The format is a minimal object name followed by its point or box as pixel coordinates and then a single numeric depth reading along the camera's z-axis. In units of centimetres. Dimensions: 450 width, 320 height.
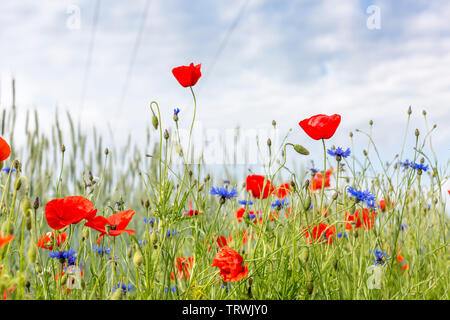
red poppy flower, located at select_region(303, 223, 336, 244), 140
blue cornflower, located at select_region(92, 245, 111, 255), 143
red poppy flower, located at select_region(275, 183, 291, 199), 150
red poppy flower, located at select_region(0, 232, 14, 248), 54
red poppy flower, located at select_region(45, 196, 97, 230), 90
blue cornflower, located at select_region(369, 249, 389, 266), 133
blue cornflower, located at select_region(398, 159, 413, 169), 170
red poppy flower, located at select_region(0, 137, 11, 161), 86
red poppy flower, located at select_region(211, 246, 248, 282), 92
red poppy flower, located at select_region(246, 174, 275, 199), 133
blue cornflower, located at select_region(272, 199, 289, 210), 145
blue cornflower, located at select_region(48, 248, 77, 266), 105
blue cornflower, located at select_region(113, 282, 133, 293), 124
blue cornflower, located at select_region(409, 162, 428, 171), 145
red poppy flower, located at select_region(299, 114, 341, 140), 105
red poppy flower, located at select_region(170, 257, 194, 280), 122
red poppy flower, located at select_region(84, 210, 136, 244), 96
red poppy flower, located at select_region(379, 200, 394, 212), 166
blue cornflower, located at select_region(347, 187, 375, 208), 119
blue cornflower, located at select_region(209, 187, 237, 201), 118
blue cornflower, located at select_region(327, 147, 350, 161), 133
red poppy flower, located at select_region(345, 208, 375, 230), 137
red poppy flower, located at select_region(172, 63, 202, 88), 105
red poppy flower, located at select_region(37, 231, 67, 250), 114
